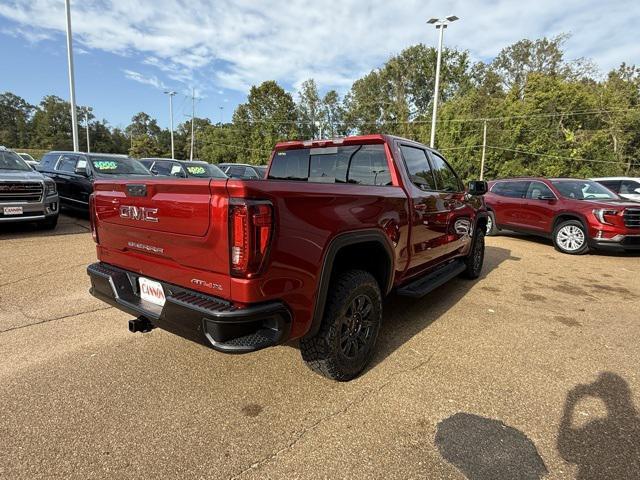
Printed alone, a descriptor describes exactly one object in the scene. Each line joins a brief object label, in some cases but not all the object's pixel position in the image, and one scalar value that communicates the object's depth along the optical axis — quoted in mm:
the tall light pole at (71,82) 15242
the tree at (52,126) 85112
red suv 7598
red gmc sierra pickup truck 2053
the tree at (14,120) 90625
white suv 10547
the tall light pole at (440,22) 17219
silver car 6930
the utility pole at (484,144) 32812
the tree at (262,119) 53594
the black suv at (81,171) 8867
